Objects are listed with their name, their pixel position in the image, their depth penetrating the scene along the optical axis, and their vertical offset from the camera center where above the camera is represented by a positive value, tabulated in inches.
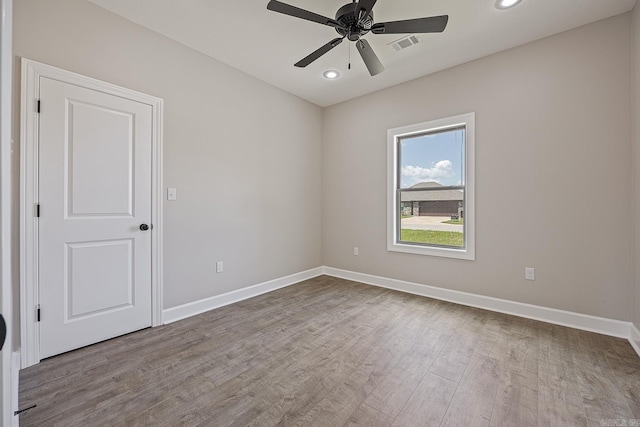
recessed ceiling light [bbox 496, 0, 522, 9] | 90.0 +68.5
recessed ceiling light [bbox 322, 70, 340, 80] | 136.8 +69.0
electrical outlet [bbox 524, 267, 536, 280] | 114.3 -24.2
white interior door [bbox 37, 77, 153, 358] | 85.7 -1.0
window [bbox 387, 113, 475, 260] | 131.3 +13.2
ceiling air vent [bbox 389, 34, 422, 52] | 108.9 +68.5
